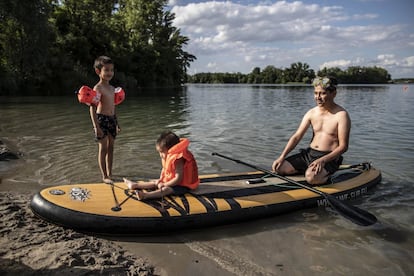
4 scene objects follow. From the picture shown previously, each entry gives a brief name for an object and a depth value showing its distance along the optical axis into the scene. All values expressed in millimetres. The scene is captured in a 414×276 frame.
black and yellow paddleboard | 3461
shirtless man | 4617
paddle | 3779
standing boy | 4762
